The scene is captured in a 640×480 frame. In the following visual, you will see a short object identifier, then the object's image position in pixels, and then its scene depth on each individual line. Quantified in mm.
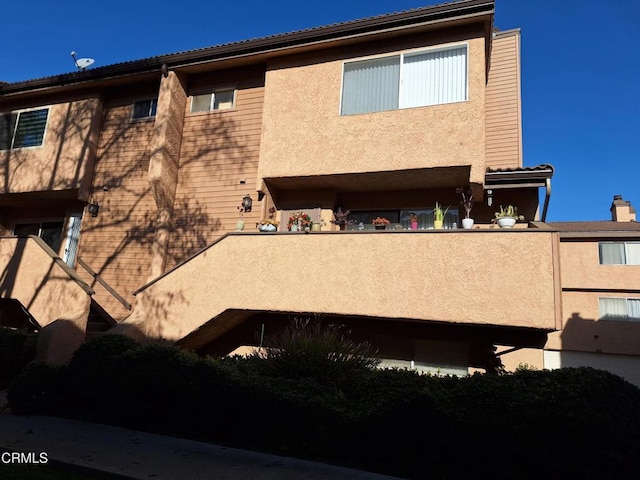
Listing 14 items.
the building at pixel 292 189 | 8086
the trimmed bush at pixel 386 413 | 4680
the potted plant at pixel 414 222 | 9695
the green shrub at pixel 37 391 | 7551
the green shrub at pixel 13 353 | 9259
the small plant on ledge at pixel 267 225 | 9828
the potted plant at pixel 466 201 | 8727
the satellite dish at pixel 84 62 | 15125
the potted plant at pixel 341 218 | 10898
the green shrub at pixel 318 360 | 6680
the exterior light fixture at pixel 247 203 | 11297
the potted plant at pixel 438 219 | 8938
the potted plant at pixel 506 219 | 8281
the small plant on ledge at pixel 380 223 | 9711
